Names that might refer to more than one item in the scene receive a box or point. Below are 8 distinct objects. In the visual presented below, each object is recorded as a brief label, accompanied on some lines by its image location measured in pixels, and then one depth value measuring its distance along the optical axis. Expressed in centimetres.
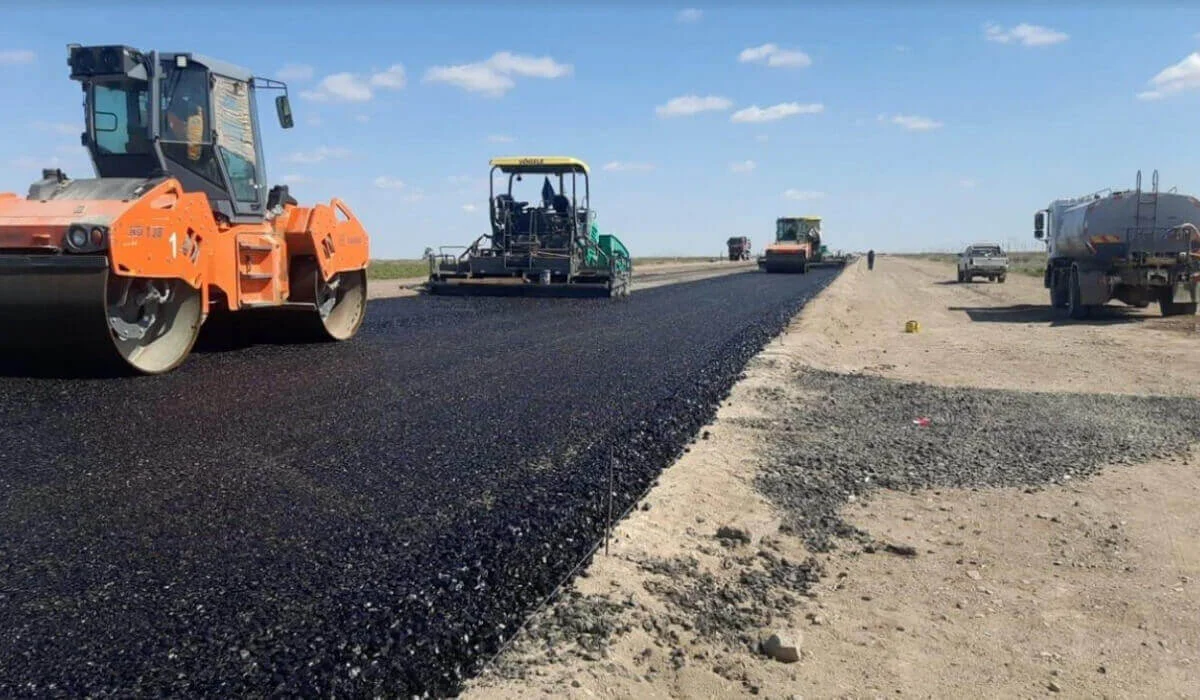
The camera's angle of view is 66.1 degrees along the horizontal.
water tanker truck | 1650
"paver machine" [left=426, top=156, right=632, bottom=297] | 2078
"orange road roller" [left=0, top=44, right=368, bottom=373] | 700
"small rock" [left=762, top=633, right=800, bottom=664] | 322
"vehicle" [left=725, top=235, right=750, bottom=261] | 8294
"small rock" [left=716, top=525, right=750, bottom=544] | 439
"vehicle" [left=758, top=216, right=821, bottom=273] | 4366
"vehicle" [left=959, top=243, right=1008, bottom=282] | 3688
